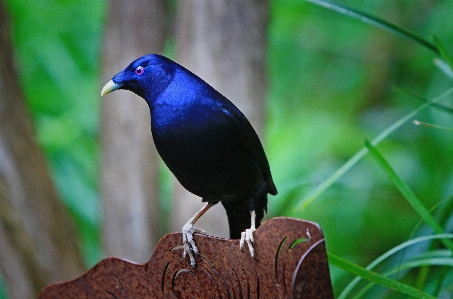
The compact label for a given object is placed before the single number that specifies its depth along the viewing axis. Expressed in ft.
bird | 23.91
